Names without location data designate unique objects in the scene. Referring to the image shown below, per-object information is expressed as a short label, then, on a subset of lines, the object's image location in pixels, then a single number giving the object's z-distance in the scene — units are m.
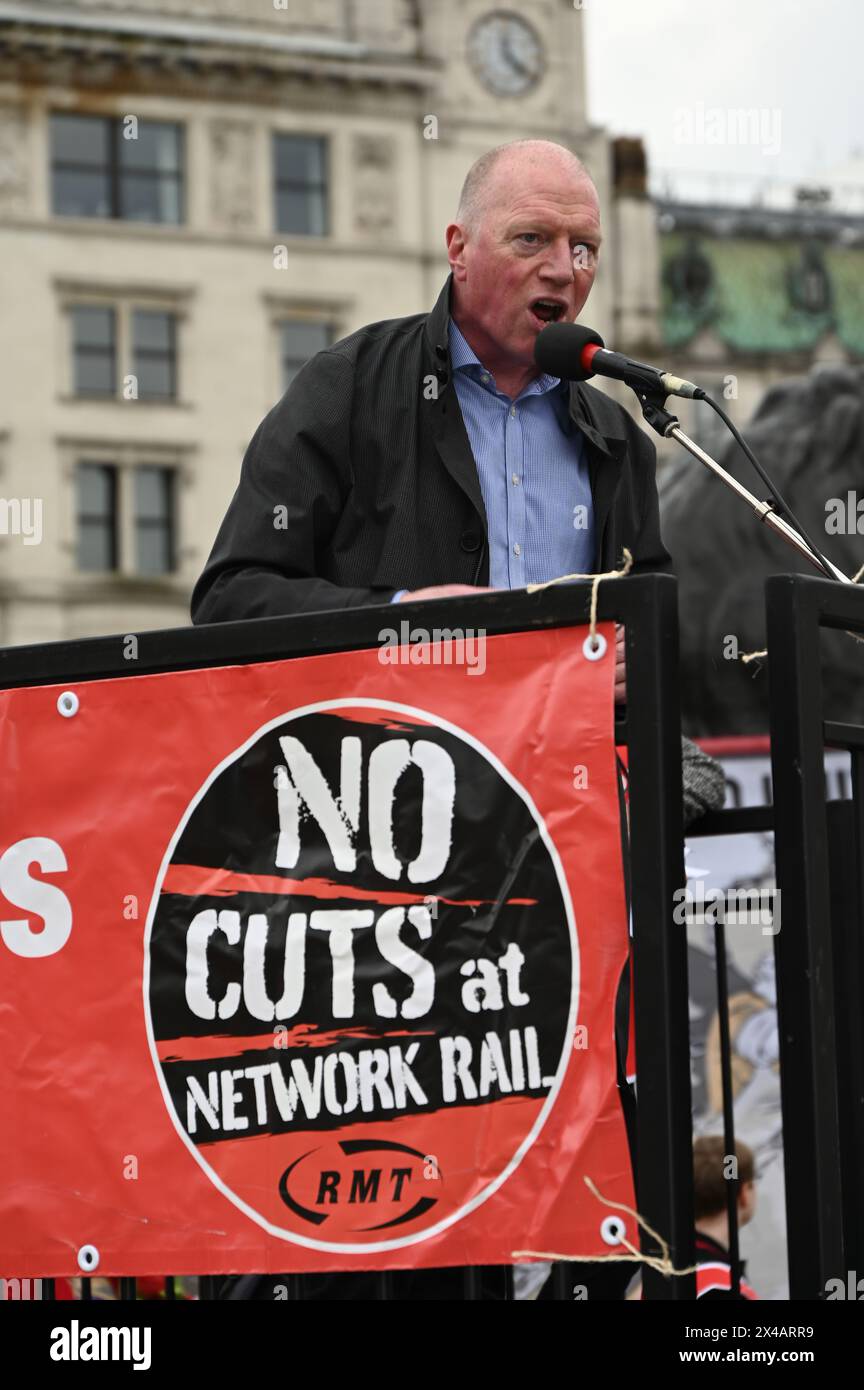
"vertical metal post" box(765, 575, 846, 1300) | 5.20
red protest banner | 5.43
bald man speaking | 6.80
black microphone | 6.46
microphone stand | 6.16
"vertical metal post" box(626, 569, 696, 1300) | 5.18
